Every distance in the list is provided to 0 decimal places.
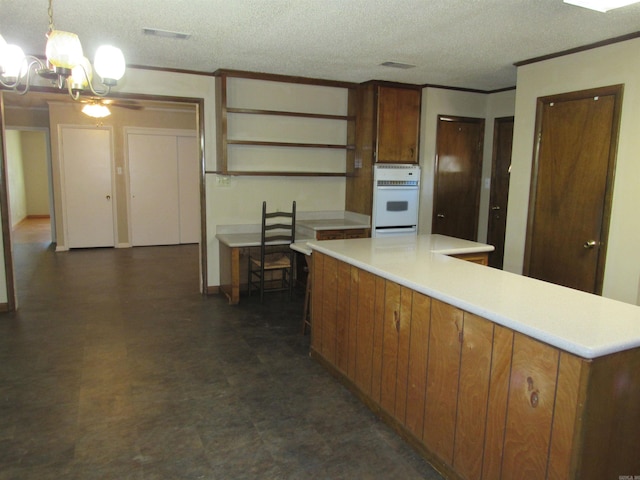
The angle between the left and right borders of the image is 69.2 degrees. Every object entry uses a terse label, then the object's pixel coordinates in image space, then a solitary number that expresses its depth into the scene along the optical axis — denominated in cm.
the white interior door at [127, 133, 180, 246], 800
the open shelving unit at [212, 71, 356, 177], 504
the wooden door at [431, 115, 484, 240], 563
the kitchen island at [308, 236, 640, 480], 157
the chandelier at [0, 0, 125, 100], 227
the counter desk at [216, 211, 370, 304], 486
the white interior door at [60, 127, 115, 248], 759
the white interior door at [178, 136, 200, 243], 827
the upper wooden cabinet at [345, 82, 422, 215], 525
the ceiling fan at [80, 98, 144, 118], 631
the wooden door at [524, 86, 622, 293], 364
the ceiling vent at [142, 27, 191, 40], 349
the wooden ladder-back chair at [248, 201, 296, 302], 492
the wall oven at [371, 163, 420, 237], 531
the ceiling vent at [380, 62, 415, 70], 444
